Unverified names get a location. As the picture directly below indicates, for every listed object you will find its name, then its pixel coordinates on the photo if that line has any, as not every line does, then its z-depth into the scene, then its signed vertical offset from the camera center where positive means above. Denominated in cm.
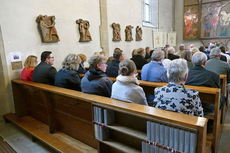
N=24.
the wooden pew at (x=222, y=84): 319 -72
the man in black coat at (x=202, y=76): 270 -48
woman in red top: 377 -36
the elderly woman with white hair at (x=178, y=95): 171 -47
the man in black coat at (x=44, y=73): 343 -42
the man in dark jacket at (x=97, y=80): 238 -41
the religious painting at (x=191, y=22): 1145 +139
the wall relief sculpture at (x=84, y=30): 543 +56
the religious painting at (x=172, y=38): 1162 +42
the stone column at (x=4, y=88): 386 -78
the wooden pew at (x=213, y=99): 234 -75
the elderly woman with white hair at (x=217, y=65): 368 -43
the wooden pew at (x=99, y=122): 148 -81
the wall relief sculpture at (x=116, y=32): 684 +58
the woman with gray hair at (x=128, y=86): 199 -43
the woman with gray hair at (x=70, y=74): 294 -40
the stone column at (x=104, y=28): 631 +68
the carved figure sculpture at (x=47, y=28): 438 +55
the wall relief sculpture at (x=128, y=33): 757 +58
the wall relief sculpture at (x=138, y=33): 831 +61
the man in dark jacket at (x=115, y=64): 417 -39
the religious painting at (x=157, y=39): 1004 +37
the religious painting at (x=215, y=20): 1060 +139
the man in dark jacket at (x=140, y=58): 509 -34
